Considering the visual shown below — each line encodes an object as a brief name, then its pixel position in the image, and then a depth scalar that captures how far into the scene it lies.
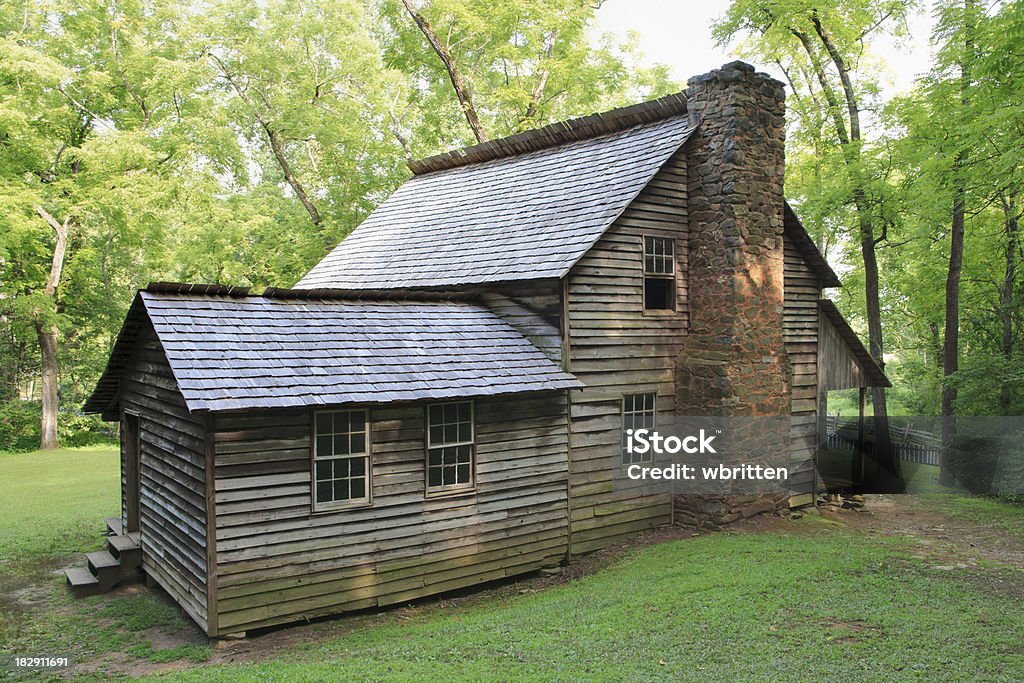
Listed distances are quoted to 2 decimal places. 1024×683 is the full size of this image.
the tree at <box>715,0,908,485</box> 19.44
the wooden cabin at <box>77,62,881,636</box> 9.04
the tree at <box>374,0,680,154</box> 24.56
